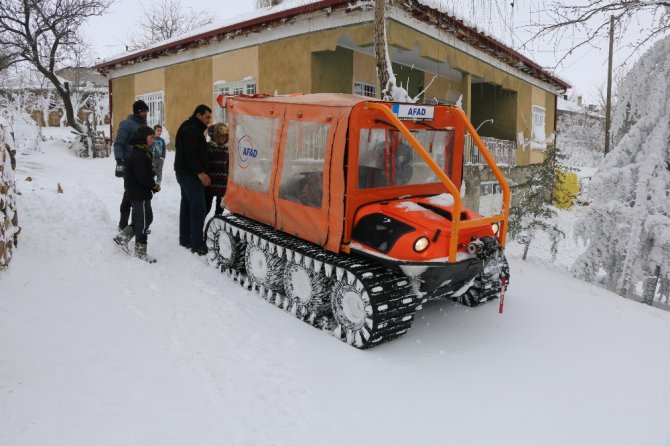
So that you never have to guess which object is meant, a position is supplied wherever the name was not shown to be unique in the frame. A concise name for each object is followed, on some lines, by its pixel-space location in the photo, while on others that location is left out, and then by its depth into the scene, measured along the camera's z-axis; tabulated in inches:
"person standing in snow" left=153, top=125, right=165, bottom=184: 443.6
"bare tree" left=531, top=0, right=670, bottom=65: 324.5
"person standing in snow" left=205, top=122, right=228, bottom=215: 280.8
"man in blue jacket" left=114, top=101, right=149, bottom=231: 298.8
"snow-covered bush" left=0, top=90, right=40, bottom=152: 645.9
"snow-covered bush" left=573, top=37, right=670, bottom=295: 320.8
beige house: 434.6
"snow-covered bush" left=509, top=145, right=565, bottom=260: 400.8
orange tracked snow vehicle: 174.9
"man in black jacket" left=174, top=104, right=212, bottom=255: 259.6
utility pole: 761.6
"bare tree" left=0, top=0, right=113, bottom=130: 834.2
